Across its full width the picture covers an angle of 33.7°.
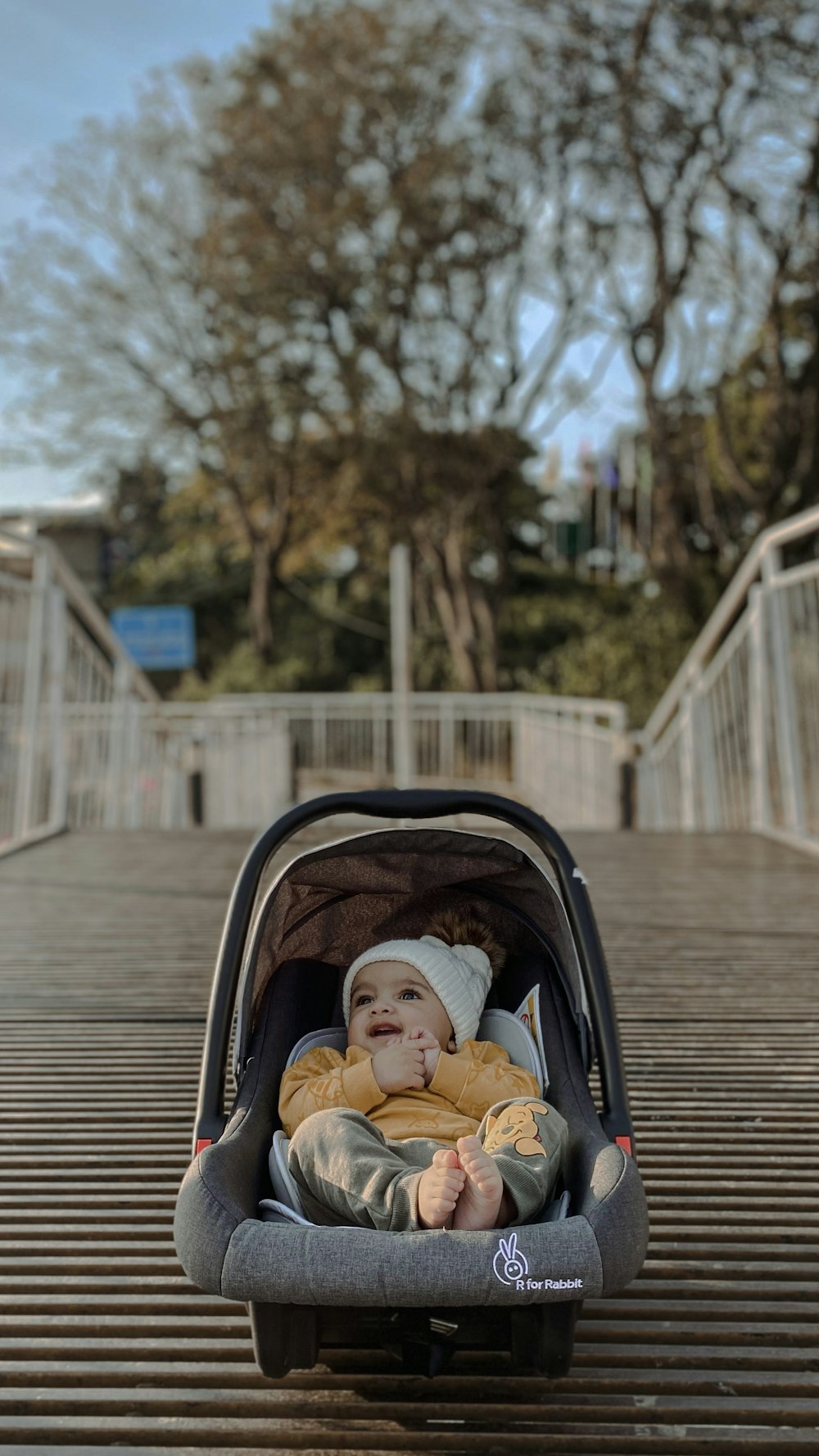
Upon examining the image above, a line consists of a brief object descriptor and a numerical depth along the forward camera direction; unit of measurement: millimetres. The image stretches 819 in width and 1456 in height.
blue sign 21484
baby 1984
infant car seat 1789
